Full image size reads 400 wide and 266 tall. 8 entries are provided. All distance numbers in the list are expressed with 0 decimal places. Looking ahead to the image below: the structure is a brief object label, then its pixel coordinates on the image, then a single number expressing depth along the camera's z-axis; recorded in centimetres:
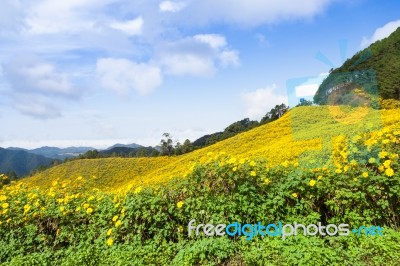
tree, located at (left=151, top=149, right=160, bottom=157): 4731
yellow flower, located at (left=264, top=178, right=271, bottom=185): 510
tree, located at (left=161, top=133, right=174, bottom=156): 4641
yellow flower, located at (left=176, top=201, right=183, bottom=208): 510
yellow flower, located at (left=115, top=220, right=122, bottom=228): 518
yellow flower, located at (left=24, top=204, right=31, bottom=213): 599
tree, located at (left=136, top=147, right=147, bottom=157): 5492
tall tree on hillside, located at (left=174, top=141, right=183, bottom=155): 4580
